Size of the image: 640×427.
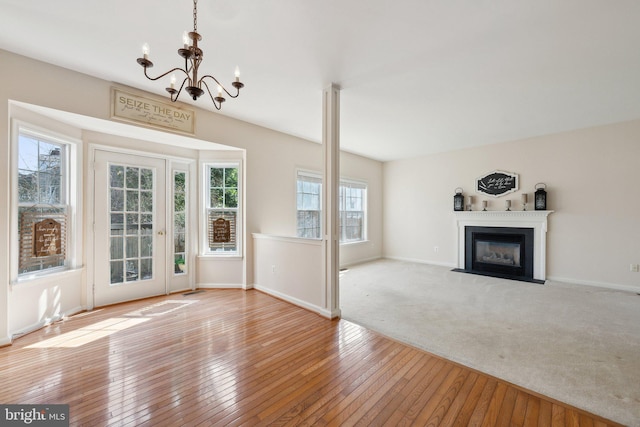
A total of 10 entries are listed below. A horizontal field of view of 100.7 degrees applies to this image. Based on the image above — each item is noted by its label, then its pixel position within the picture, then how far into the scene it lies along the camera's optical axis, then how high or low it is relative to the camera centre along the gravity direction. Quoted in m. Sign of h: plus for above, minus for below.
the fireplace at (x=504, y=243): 5.06 -0.62
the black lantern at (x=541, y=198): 4.95 +0.29
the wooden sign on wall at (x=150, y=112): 3.12 +1.29
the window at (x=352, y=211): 6.46 +0.06
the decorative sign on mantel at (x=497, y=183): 5.38 +0.63
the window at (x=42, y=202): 2.81 +0.13
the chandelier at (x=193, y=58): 1.51 +0.93
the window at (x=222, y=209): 4.42 +0.08
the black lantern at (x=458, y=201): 5.95 +0.28
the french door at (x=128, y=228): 3.51 -0.20
